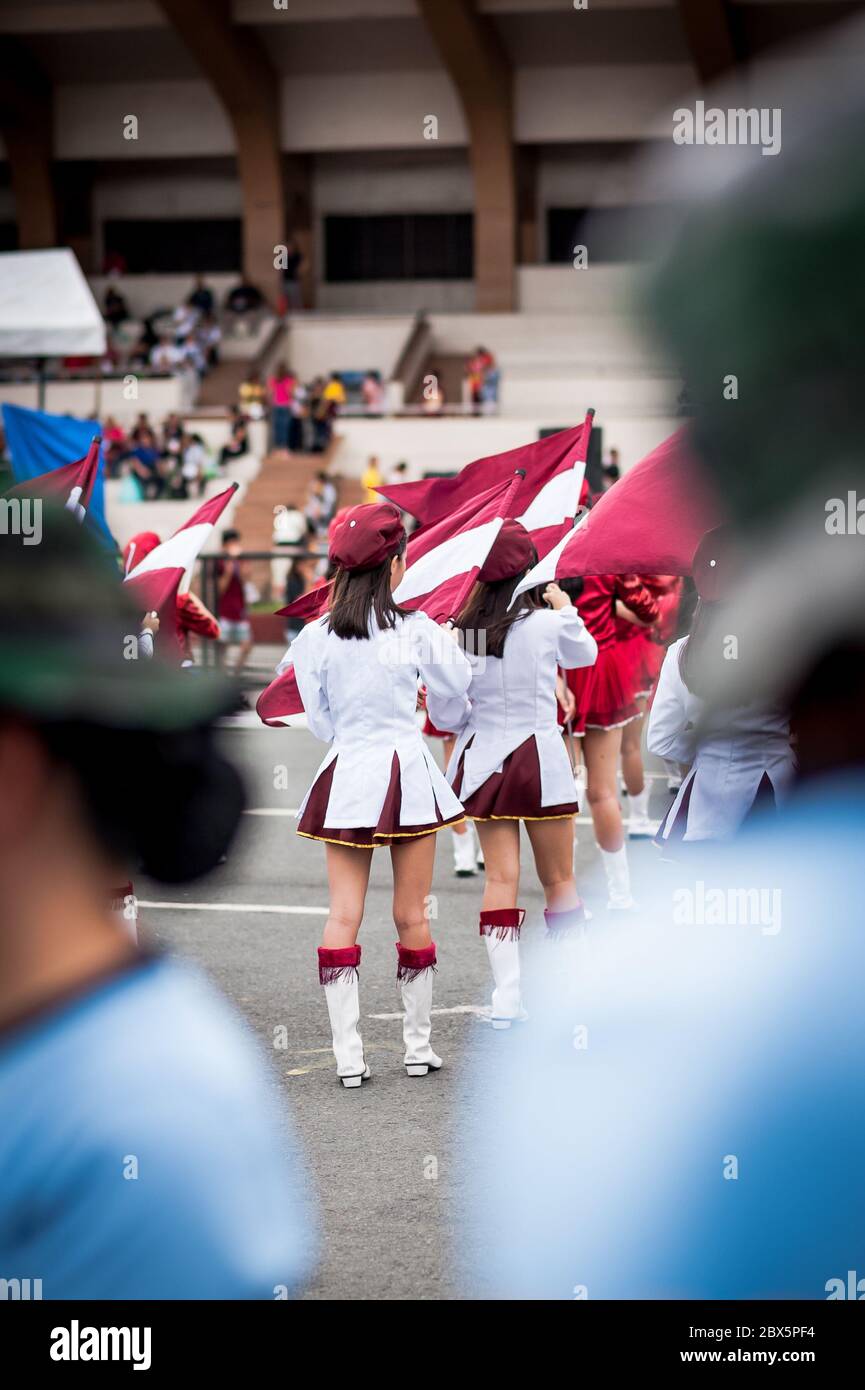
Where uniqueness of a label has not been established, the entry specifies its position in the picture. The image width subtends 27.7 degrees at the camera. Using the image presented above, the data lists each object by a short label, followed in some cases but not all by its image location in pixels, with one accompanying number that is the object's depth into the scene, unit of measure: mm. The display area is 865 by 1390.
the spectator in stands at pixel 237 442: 29719
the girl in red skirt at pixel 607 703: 7434
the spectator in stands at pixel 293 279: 35156
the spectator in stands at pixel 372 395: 31531
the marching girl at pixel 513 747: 5879
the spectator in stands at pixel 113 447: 28609
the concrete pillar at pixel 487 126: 31656
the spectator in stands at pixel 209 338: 33781
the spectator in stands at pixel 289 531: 22688
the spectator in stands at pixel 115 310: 34844
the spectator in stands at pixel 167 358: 32844
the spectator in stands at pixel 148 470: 27578
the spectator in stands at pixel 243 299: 34625
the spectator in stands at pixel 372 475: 25428
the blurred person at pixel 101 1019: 1248
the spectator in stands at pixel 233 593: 16625
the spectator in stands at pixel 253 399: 30312
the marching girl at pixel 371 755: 5281
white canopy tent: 15461
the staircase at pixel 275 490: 28562
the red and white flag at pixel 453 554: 5645
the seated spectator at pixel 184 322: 33938
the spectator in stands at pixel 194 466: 28219
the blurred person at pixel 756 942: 913
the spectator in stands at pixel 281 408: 30203
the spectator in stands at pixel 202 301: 34656
